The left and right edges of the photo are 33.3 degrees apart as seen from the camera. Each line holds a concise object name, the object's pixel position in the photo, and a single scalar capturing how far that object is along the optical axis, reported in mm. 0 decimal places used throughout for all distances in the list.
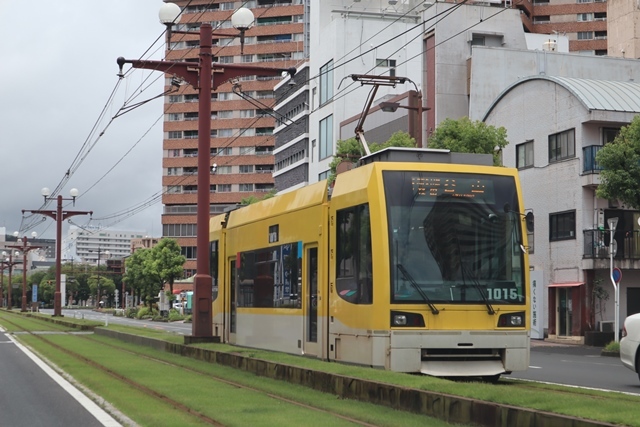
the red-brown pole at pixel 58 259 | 61781
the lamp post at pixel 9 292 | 112181
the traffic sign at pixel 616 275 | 36281
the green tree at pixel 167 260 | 96125
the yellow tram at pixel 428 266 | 15484
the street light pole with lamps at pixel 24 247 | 94475
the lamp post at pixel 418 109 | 40250
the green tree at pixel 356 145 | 44312
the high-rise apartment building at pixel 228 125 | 127625
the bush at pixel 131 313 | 95362
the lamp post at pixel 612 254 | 35906
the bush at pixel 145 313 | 90288
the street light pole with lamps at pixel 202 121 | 25281
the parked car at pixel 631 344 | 18188
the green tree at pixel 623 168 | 36812
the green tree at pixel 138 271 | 105312
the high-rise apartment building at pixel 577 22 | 109750
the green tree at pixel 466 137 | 43531
